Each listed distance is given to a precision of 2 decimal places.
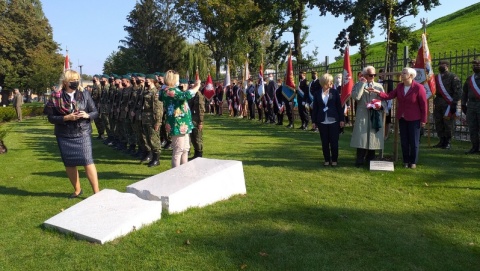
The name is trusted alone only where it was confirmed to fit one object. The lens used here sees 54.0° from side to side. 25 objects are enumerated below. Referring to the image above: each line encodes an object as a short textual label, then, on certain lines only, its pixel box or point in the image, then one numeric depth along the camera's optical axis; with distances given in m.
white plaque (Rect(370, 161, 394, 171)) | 8.71
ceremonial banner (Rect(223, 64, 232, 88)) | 25.70
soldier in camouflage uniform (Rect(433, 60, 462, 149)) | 11.12
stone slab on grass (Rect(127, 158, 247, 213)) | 6.29
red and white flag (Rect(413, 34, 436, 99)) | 10.49
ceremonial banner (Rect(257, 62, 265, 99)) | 20.27
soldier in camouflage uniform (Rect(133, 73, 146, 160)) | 10.77
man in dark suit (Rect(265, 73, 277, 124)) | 19.39
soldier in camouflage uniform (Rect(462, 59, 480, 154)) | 10.04
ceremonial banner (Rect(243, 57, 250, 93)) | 23.12
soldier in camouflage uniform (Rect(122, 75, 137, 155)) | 11.42
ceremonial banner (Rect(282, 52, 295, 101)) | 17.02
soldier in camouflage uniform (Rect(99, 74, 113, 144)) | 14.21
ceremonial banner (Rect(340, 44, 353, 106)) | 10.37
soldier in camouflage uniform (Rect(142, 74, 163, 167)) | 10.05
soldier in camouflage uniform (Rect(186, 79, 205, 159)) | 9.79
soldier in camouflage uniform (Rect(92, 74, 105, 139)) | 14.98
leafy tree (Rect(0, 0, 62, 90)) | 53.91
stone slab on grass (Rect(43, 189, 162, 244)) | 5.43
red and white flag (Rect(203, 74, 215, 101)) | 19.75
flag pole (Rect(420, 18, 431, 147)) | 12.80
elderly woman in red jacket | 8.69
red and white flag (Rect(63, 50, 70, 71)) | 17.20
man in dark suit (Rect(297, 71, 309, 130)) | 16.05
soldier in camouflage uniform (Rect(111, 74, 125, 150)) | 12.86
